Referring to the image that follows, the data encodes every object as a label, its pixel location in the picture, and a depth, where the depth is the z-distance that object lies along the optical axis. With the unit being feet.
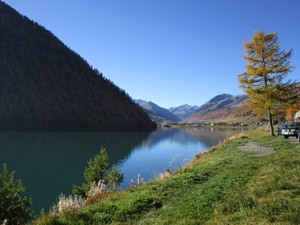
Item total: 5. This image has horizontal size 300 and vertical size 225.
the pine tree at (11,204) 23.93
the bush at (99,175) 42.73
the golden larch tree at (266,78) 89.40
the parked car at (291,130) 79.20
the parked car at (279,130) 88.59
